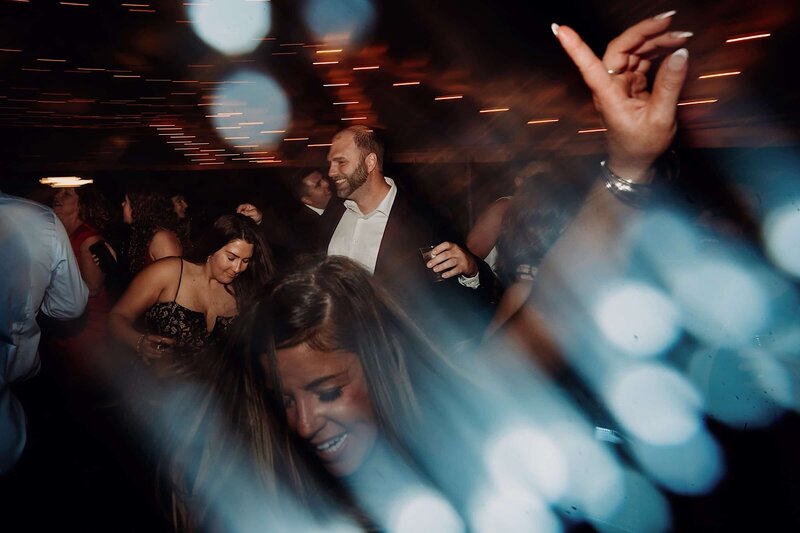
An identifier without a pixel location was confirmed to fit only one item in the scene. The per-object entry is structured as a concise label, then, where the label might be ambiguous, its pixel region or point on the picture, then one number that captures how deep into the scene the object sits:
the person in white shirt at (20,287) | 1.98
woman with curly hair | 3.98
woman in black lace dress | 2.99
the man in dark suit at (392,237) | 2.87
